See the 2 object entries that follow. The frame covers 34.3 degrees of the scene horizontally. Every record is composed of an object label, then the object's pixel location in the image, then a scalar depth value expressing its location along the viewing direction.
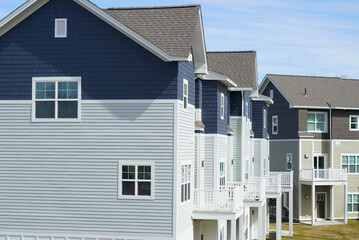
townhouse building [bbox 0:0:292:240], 21.62
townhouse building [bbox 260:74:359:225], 49.97
